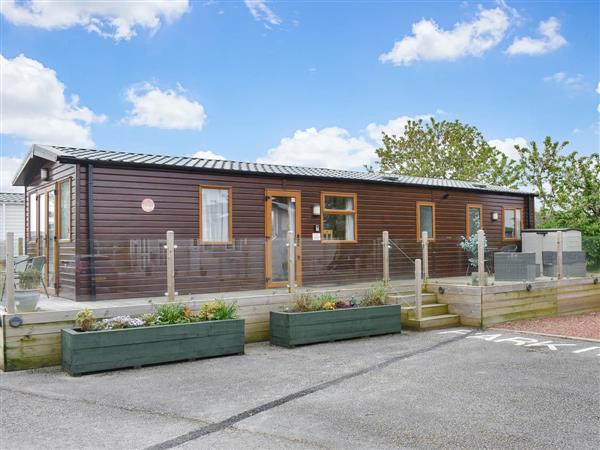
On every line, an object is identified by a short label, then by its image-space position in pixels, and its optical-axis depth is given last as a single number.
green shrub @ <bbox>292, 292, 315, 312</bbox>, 7.21
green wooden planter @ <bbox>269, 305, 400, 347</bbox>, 6.79
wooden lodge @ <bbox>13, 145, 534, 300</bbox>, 6.75
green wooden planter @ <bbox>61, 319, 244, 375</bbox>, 5.37
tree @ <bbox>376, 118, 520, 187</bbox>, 27.91
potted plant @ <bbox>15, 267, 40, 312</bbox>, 5.82
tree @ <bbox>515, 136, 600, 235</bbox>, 18.00
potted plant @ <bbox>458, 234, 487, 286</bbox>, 10.09
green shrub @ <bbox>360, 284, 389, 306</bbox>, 7.96
